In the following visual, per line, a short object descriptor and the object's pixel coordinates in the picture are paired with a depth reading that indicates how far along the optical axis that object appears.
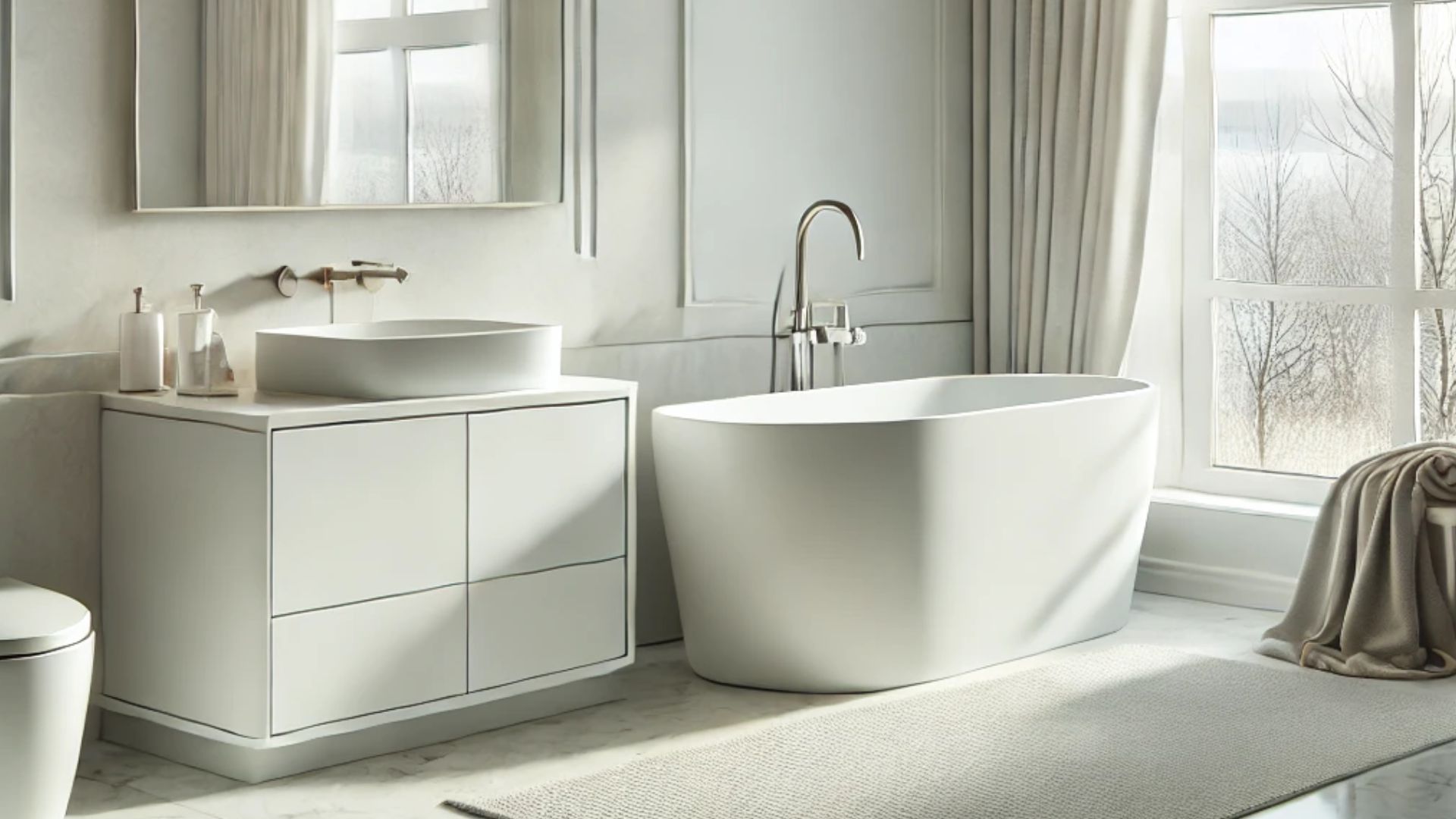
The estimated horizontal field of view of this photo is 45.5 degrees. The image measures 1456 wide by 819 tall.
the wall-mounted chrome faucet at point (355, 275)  3.65
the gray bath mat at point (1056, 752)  3.03
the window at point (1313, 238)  4.60
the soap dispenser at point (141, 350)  3.33
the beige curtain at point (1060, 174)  4.96
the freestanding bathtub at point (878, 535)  3.70
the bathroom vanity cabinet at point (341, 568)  3.14
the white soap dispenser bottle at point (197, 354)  3.34
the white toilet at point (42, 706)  2.67
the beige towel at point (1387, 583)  3.94
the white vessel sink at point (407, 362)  3.34
